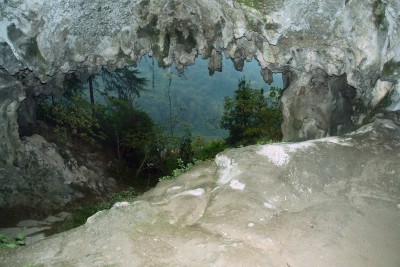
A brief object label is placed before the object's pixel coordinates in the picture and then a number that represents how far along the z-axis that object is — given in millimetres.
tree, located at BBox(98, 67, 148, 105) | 22469
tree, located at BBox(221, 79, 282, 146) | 19609
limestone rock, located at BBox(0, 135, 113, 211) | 14922
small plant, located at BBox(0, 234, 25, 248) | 5945
